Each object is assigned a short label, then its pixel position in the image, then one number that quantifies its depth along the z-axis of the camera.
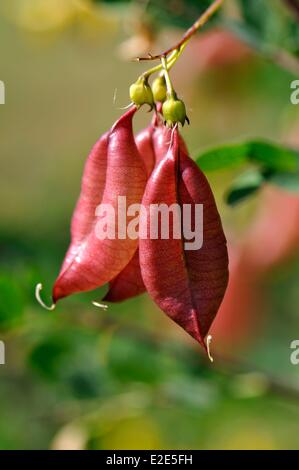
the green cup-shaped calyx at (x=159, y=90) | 0.34
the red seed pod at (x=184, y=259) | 0.32
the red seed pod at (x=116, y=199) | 0.34
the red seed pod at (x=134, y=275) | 0.35
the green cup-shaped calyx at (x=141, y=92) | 0.33
